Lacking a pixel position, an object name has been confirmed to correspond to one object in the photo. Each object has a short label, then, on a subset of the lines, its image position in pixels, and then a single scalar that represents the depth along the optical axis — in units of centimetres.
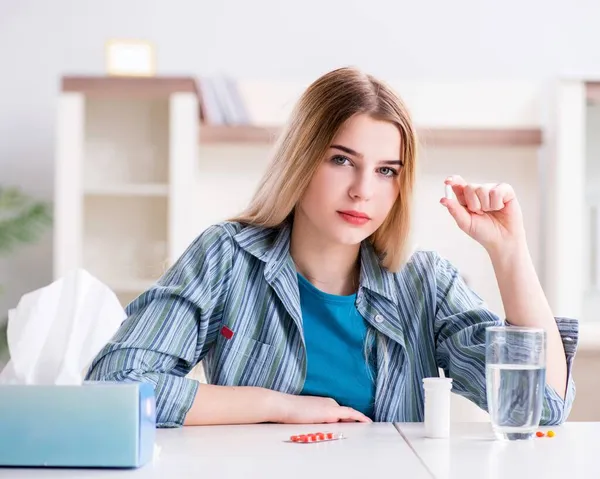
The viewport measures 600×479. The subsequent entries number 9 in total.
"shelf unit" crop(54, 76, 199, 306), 378
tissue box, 131
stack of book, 398
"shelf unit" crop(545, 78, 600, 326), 378
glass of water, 150
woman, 179
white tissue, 135
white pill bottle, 152
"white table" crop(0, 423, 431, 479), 130
